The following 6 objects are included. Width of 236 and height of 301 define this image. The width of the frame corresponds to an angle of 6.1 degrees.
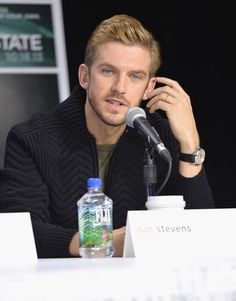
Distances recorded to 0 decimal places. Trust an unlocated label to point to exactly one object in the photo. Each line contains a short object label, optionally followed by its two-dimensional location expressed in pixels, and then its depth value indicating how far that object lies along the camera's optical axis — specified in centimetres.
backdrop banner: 545
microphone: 409
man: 442
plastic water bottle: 404
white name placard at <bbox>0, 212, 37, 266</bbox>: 393
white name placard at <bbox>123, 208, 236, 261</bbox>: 392
